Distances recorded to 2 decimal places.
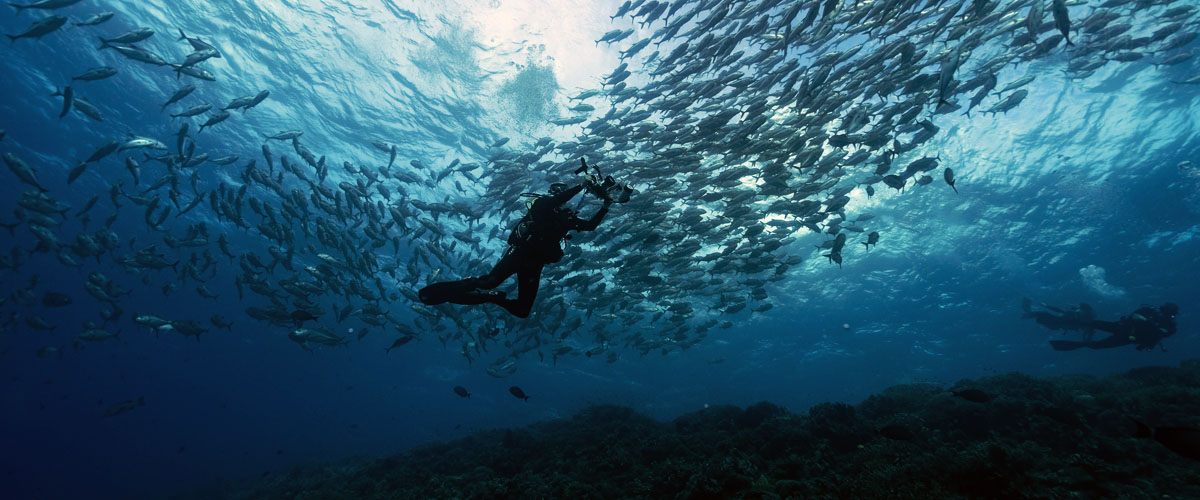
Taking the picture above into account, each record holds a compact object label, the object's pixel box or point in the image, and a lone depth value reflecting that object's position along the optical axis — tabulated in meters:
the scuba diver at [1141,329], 14.99
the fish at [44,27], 7.70
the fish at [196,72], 9.07
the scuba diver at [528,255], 6.13
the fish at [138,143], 9.23
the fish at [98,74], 8.38
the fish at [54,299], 12.86
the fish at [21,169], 9.66
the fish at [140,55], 8.26
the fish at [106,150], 9.61
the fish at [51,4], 8.03
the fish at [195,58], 8.95
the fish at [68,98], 8.64
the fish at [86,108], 9.53
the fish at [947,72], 6.85
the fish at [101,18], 7.70
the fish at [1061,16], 5.80
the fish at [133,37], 8.19
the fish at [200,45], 9.28
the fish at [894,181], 9.55
